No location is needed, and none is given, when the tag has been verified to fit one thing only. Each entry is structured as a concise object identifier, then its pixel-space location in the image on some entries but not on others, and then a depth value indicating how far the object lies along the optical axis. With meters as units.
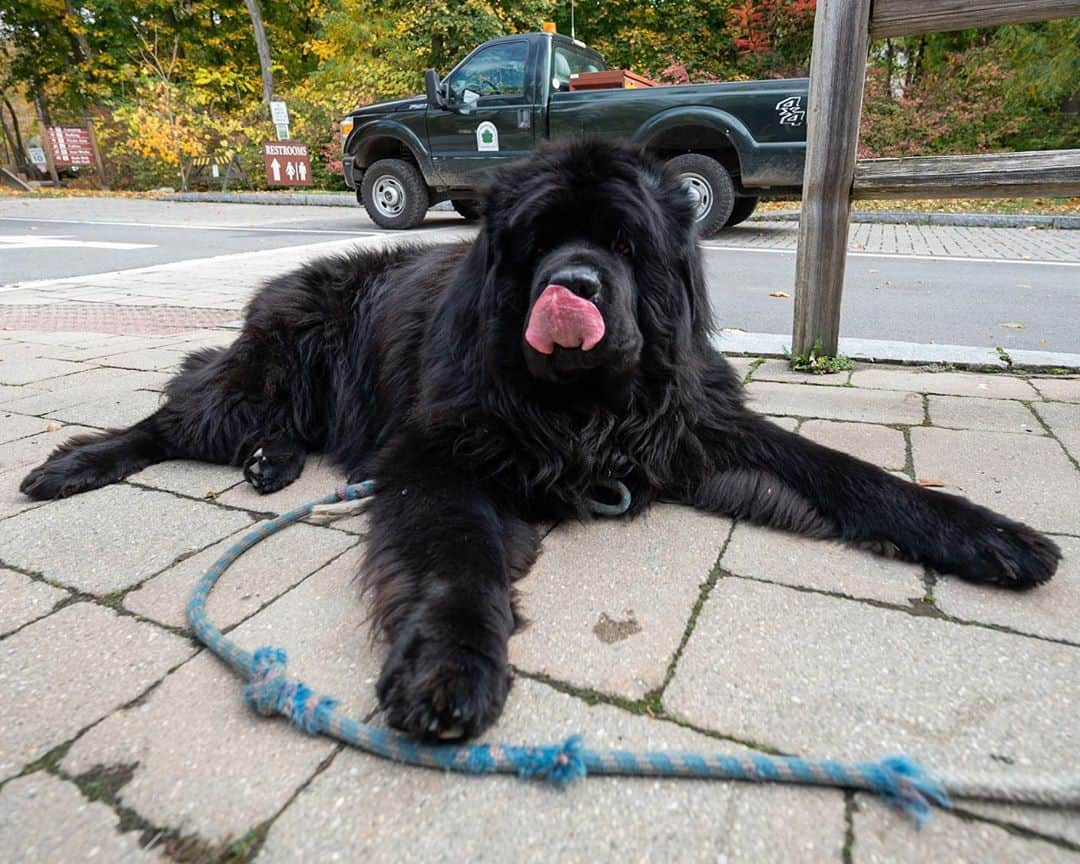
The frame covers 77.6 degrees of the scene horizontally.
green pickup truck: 7.29
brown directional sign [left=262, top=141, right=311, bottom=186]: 15.66
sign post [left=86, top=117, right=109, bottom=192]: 21.34
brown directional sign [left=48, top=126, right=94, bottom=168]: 21.12
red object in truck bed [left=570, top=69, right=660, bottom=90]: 8.33
